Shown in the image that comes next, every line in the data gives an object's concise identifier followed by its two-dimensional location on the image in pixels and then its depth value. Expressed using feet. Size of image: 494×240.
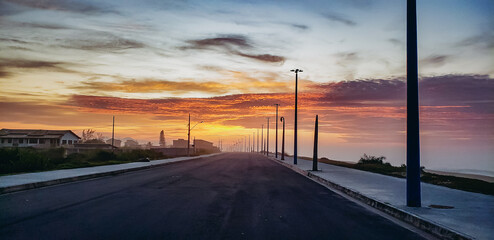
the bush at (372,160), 141.38
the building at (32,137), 341.21
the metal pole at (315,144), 88.23
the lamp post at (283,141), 194.39
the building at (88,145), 347.11
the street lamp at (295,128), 135.00
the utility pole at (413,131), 34.53
